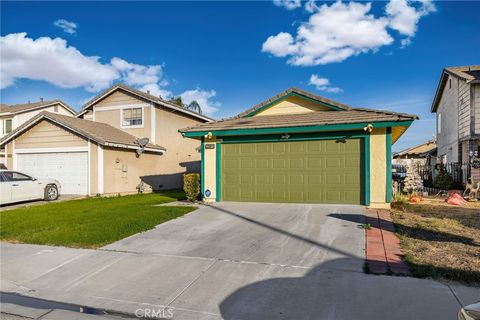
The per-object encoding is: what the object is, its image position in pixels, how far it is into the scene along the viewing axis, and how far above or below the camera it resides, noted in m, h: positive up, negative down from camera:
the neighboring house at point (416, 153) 29.28 +1.03
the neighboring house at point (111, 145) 16.19 +1.03
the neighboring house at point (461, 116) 16.41 +2.73
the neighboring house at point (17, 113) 27.33 +4.35
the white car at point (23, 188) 12.62 -0.96
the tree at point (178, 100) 32.80 +6.54
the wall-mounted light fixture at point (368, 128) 10.05 +1.13
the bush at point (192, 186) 12.37 -0.81
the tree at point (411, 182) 15.55 -0.89
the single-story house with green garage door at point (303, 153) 10.23 +0.38
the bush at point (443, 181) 17.72 -0.89
